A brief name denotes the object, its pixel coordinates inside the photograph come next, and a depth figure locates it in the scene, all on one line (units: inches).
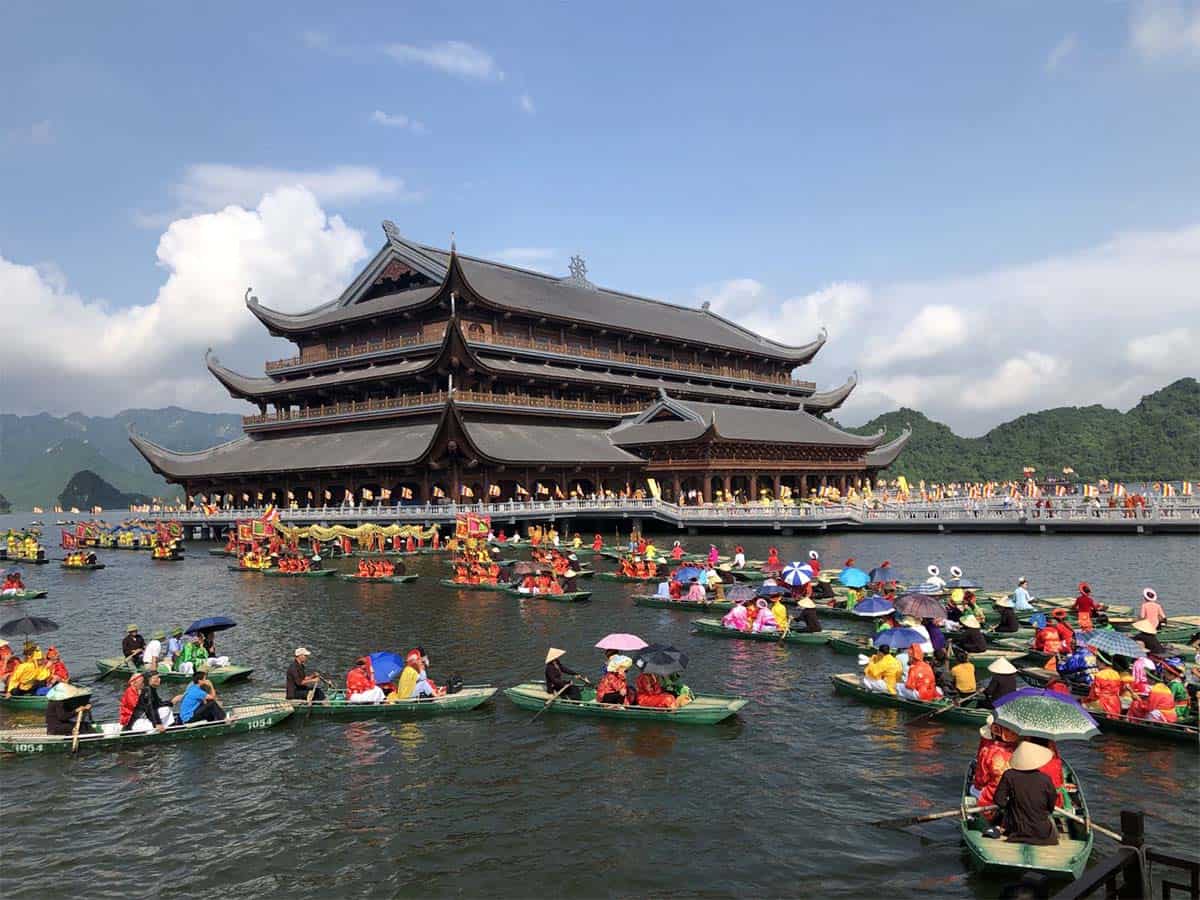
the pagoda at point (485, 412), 2343.8
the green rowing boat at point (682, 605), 1183.6
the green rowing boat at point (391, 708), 713.6
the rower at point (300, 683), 727.7
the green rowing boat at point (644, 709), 662.5
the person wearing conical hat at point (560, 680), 715.4
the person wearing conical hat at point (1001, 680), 589.3
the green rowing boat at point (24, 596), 1459.2
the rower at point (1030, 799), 406.6
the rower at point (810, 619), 956.6
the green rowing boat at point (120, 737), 647.1
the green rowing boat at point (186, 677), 837.8
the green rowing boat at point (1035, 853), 397.7
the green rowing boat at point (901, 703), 640.4
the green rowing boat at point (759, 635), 937.5
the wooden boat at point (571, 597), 1247.6
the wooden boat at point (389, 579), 1483.8
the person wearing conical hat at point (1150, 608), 772.6
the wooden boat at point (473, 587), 1364.4
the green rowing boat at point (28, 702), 751.7
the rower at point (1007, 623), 906.1
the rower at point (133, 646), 874.1
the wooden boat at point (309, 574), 1628.9
